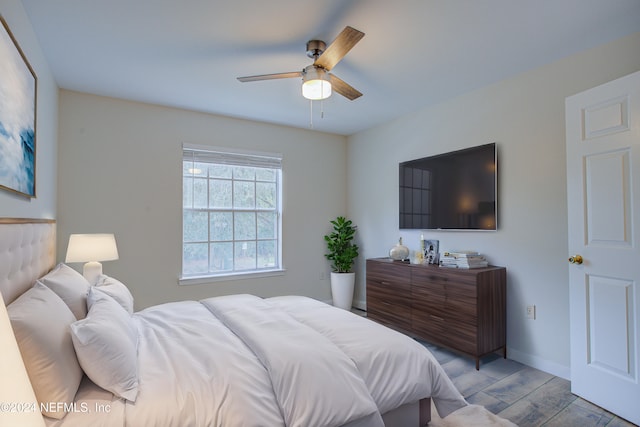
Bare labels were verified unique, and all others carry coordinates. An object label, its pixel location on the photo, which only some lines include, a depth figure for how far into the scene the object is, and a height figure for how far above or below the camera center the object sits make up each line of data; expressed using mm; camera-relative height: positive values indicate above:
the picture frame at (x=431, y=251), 3439 -349
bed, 1199 -666
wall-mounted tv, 3021 +309
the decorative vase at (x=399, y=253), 3674 -381
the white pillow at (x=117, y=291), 2002 -465
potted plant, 4398 -555
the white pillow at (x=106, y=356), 1273 -561
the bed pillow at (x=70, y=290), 1687 -386
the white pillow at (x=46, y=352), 1127 -490
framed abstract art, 1541 +556
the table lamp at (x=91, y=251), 2613 -261
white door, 1979 -150
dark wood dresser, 2711 -798
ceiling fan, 2074 +1030
